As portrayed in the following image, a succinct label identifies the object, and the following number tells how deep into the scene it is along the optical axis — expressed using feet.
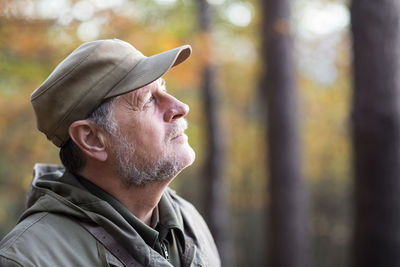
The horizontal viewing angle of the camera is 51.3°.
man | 5.25
